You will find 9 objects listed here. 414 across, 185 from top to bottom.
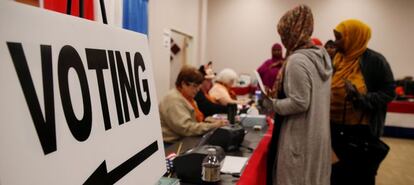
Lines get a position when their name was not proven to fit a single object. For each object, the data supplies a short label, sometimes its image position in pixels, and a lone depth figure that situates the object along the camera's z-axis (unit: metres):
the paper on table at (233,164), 1.44
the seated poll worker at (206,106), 3.31
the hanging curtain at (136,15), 2.93
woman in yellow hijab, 1.97
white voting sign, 0.40
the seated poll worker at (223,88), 3.72
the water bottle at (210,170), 1.24
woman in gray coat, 1.58
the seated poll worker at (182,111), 2.19
